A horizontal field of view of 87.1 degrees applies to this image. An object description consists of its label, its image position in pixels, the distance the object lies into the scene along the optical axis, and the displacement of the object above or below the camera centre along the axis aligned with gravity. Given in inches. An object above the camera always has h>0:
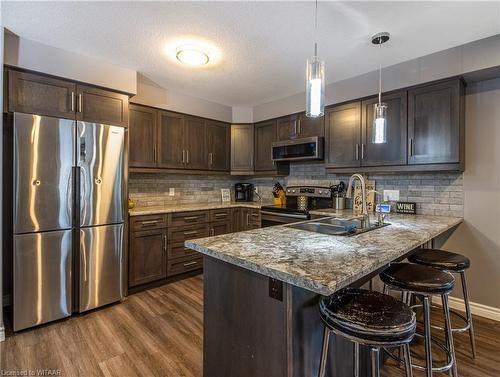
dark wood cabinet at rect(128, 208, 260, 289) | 118.0 -26.7
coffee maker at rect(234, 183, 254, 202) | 183.0 -5.7
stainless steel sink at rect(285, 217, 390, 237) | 72.8 -13.1
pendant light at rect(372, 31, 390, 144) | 82.1 +19.5
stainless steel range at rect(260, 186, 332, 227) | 132.1 -12.4
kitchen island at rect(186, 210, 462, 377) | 43.1 -20.3
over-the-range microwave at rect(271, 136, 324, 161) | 135.3 +19.1
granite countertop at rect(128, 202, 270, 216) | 120.2 -12.5
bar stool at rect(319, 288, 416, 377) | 39.8 -21.6
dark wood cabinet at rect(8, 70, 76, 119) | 88.0 +31.0
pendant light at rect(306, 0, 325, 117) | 59.5 +22.4
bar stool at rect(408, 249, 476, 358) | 70.1 -21.2
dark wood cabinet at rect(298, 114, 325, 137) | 136.9 +31.0
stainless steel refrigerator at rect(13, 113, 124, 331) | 87.2 -12.2
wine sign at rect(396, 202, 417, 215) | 113.3 -10.2
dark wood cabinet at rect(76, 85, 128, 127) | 100.8 +31.1
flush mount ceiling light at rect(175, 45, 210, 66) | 92.7 +47.3
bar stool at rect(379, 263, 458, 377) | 55.1 -21.5
